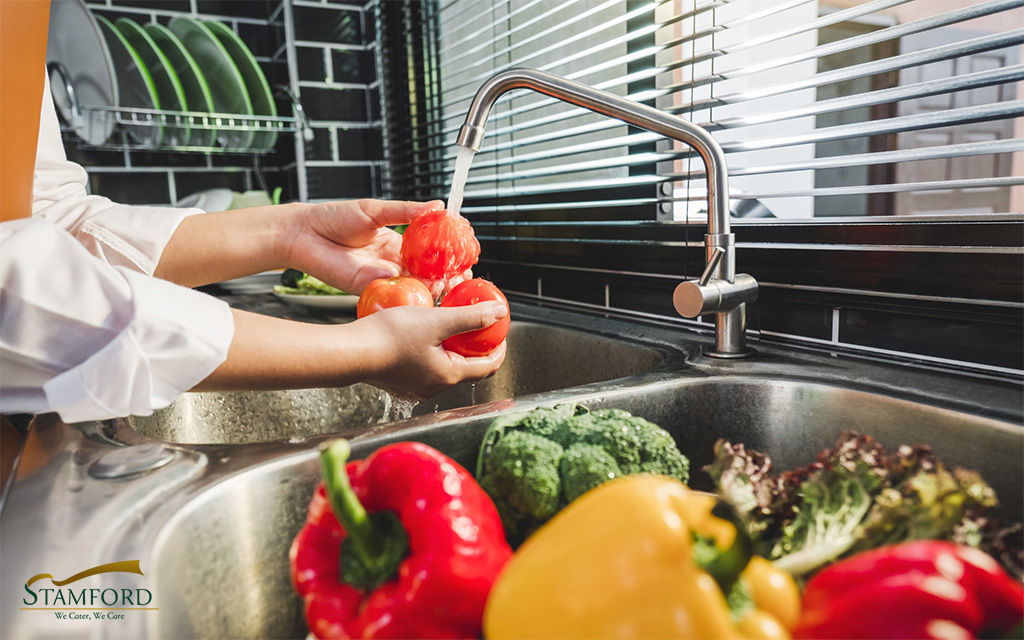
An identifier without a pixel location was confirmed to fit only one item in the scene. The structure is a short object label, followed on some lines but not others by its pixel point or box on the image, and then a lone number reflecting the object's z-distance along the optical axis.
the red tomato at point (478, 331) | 0.81
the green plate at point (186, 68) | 1.92
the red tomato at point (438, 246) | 0.90
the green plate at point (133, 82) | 1.86
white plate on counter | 1.38
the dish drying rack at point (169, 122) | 1.77
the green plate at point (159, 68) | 1.88
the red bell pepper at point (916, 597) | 0.28
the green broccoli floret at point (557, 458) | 0.48
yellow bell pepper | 0.27
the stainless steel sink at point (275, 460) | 0.45
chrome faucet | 0.77
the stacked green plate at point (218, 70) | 1.97
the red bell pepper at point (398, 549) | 0.35
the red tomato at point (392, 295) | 0.82
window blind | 0.74
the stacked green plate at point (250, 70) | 2.02
